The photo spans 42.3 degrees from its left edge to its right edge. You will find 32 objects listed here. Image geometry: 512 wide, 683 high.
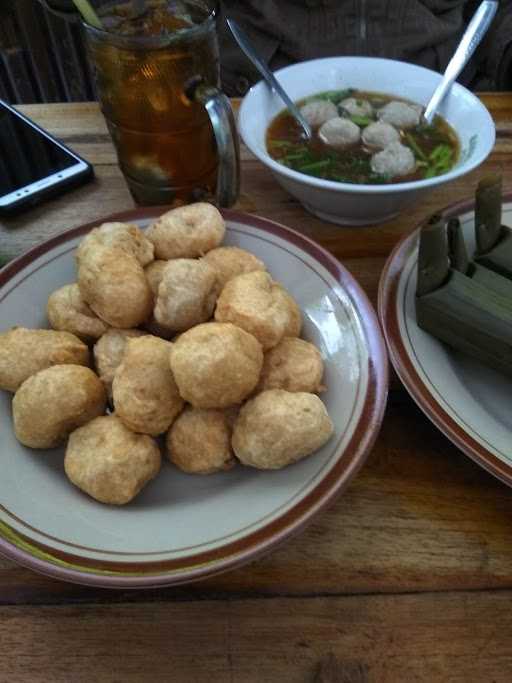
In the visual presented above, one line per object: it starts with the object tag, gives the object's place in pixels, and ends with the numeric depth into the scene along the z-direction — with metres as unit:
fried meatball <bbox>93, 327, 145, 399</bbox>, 0.36
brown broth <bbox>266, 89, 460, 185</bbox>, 0.48
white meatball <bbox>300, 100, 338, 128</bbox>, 0.52
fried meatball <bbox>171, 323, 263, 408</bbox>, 0.32
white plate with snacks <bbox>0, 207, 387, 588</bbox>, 0.29
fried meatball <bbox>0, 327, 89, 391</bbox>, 0.35
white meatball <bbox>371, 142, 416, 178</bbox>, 0.48
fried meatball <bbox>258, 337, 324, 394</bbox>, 0.35
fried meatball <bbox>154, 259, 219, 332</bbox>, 0.36
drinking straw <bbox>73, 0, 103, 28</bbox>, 0.40
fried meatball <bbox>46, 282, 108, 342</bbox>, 0.38
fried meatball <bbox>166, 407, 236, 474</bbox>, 0.33
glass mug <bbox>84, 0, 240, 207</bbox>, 0.41
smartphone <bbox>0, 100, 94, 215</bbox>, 0.50
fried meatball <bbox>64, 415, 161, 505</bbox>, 0.32
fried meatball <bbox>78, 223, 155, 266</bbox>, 0.38
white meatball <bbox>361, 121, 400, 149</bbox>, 0.50
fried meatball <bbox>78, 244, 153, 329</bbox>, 0.36
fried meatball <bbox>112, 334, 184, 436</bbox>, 0.33
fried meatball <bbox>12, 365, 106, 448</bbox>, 0.33
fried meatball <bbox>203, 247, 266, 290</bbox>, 0.39
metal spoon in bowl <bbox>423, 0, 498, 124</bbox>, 0.51
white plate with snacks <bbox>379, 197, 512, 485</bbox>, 0.33
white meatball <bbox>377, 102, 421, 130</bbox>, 0.51
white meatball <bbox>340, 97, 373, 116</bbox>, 0.52
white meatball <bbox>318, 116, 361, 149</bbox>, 0.50
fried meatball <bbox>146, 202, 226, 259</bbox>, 0.40
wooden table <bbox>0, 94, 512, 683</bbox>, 0.30
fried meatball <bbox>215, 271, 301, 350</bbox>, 0.35
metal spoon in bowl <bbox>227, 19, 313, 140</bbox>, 0.50
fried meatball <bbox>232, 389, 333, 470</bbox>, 0.31
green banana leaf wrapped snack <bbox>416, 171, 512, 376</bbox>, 0.36
